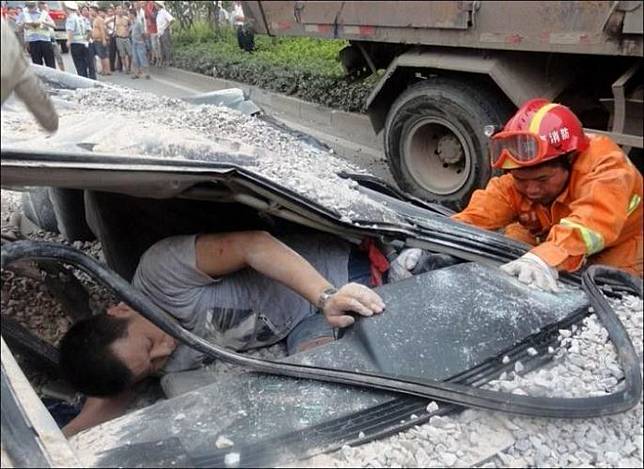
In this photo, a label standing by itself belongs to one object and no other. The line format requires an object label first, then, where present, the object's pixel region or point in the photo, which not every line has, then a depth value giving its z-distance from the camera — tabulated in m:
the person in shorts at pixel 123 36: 15.75
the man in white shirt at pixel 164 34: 15.66
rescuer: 2.33
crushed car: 1.50
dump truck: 4.07
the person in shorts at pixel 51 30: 12.47
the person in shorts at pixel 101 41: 15.85
